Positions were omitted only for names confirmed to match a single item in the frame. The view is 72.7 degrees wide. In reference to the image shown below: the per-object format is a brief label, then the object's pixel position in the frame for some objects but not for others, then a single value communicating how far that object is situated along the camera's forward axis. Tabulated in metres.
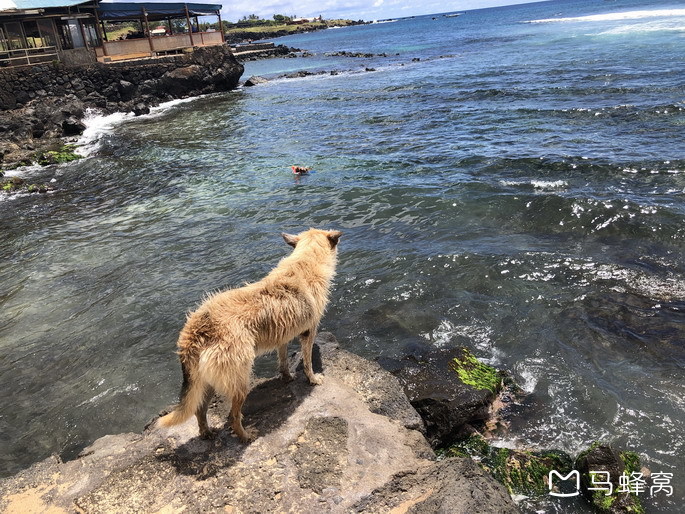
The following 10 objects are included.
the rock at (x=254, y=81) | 42.17
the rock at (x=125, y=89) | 32.75
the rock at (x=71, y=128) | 25.33
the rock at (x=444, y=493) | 3.46
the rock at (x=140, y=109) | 30.61
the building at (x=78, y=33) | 29.72
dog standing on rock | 4.23
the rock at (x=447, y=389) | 5.38
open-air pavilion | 34.00
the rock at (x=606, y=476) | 4.42
